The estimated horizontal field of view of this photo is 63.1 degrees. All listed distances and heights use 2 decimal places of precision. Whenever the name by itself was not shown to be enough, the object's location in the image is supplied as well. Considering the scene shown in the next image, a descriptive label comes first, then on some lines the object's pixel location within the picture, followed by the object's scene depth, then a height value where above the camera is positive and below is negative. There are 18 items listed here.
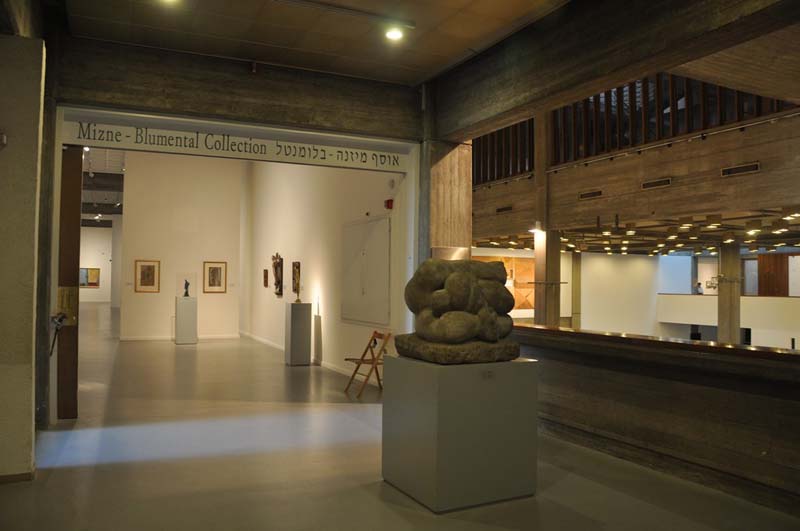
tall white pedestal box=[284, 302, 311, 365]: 11.41 -1.00
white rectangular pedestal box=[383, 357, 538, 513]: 4.02 -0.98
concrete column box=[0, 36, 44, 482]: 4.38 +0.26
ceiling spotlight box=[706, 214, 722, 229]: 10.02 +0.98
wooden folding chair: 8.59 -1.04
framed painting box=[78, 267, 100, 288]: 35.20 -0.11
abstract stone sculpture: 4.21 -0.23
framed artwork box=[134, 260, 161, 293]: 16.02 -0.01
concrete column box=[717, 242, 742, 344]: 13.89 -0.26
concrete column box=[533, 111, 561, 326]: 12.38 +0.64
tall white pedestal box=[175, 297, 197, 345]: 14.97 -1.04
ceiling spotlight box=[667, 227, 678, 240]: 12.24 +0.96
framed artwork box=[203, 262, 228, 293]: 16.83 -0.01
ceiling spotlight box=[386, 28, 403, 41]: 5.93 +2.24
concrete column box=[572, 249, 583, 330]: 16.72 -0.24
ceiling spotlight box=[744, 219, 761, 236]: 10.59 +0.95
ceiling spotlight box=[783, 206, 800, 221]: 8.97 +1.00
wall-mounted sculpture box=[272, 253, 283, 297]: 14.44 +0.12
